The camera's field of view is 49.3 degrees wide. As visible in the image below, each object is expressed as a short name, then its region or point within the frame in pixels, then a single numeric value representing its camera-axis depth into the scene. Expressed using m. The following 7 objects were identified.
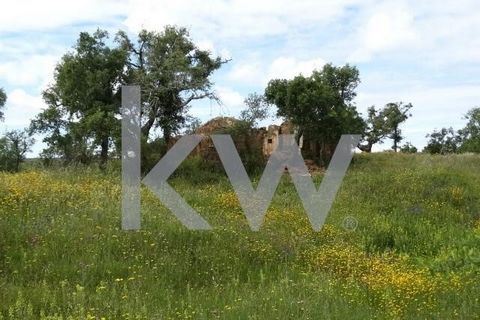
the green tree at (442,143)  55.80
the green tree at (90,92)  21.92
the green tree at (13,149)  27.97
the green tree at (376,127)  46.70
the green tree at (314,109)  25.14
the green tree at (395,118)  48.91
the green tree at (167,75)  23.56
